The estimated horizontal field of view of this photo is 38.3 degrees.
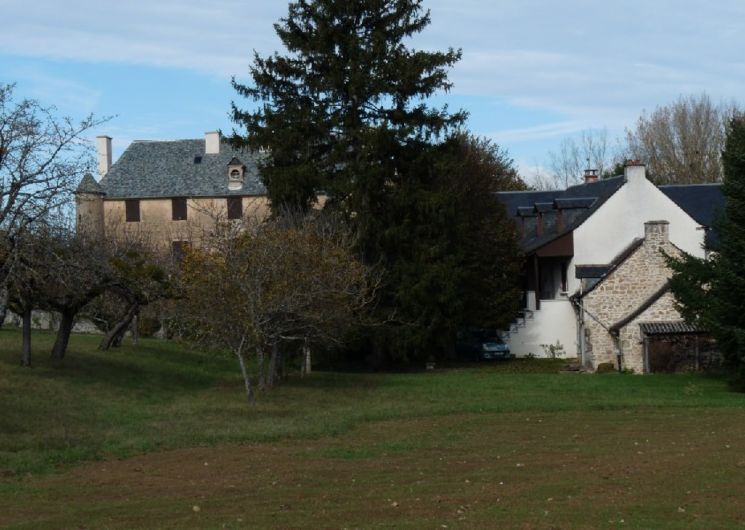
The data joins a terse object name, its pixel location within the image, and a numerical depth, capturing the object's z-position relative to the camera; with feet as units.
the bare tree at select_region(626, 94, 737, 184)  229.04
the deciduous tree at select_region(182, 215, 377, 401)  92.63
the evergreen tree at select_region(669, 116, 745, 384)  103.81
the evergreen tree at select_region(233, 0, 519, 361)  132.98
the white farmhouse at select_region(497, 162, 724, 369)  142.61
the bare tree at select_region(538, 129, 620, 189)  259.68
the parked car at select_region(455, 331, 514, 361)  161.58
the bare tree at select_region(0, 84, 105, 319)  79.82
